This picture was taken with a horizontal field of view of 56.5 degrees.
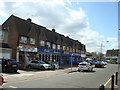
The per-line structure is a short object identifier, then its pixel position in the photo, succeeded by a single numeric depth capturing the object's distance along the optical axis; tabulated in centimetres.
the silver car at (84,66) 1733
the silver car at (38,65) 1748
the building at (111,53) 8367
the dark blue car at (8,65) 1318
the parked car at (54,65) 1899
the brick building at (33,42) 2051
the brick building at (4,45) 1868
